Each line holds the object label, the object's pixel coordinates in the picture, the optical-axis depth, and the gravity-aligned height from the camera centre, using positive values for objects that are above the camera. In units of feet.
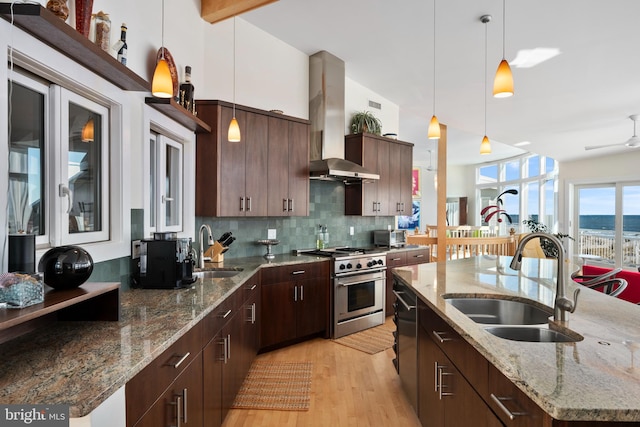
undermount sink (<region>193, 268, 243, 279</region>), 10.15 -1.62
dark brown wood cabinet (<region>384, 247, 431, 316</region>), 15.62 -2.09
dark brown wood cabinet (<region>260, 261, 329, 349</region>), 11.48 -2.92
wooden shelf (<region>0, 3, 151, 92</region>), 4.32 +2.39
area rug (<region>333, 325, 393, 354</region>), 12.47 -4.52
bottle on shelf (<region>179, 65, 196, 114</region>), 9.87 +3.27
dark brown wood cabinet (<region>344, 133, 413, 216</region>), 15.99 +1.75
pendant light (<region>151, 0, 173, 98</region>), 6.16 +2.21
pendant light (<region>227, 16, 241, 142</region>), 10.09 +2.21
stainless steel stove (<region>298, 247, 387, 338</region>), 13.29 -2.81
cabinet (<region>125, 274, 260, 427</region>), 4.19 -2.42
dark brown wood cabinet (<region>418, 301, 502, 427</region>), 4.70 -2.50
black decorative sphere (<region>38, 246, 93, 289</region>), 4.74 -0.70
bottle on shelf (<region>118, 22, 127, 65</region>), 6.93 +3.15
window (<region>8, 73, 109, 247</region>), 5.25 +0.78
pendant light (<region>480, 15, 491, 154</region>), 10.61 +5.15
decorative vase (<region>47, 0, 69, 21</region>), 4.98 +2.77
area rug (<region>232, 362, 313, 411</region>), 8.77 -4.50
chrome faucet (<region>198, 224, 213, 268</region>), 10.32 -1.21
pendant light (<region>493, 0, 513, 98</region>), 7.53 +2.71
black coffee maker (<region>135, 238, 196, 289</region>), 7.61 -1.07
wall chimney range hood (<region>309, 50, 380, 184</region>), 14.64 +4.13
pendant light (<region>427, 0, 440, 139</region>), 11.00 +2.54
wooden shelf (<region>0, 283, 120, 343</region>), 3.75 -1.12
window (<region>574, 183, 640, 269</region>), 23.61 -0.59
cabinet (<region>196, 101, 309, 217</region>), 11.16 +1.57
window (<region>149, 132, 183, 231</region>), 9.52 +0.80
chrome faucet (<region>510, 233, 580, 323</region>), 5.06 -1.17
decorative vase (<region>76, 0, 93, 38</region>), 5.63 +3.01
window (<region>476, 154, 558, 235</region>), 30.45 +2.37
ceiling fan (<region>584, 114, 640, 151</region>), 16.92 +3.53
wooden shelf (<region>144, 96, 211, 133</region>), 8.16 +2.45
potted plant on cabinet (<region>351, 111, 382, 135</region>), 16.62 +4.07
